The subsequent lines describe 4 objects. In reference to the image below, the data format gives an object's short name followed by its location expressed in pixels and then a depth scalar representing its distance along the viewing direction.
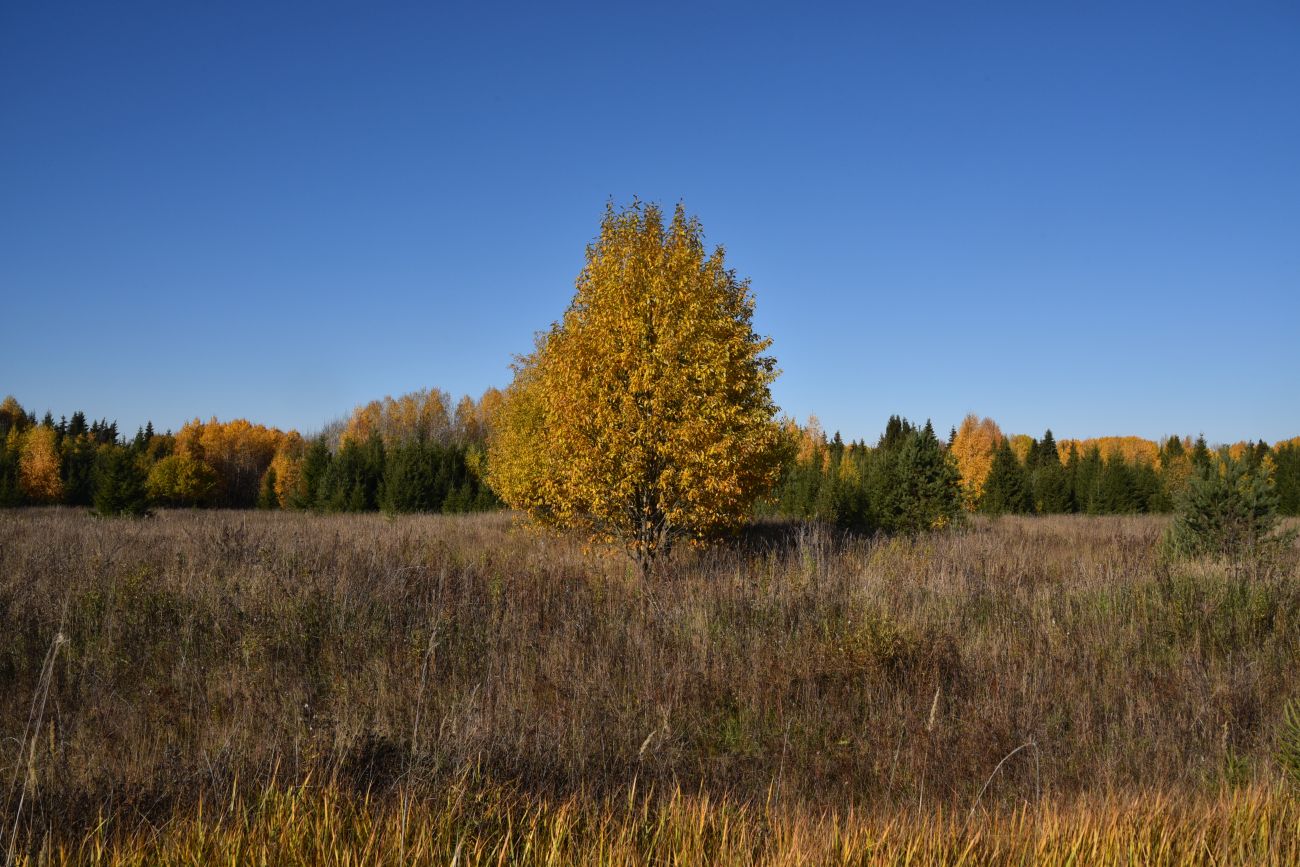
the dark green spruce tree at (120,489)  25.30
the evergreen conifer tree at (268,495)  50.50
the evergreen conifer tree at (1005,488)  40.09
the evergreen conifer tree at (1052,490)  45.84
